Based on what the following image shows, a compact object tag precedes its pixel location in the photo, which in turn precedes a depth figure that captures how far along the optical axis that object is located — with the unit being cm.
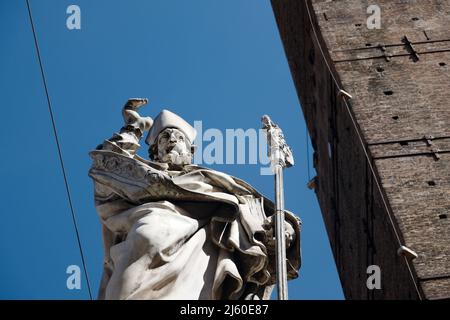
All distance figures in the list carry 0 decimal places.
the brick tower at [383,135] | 2509
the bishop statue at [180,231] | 744
